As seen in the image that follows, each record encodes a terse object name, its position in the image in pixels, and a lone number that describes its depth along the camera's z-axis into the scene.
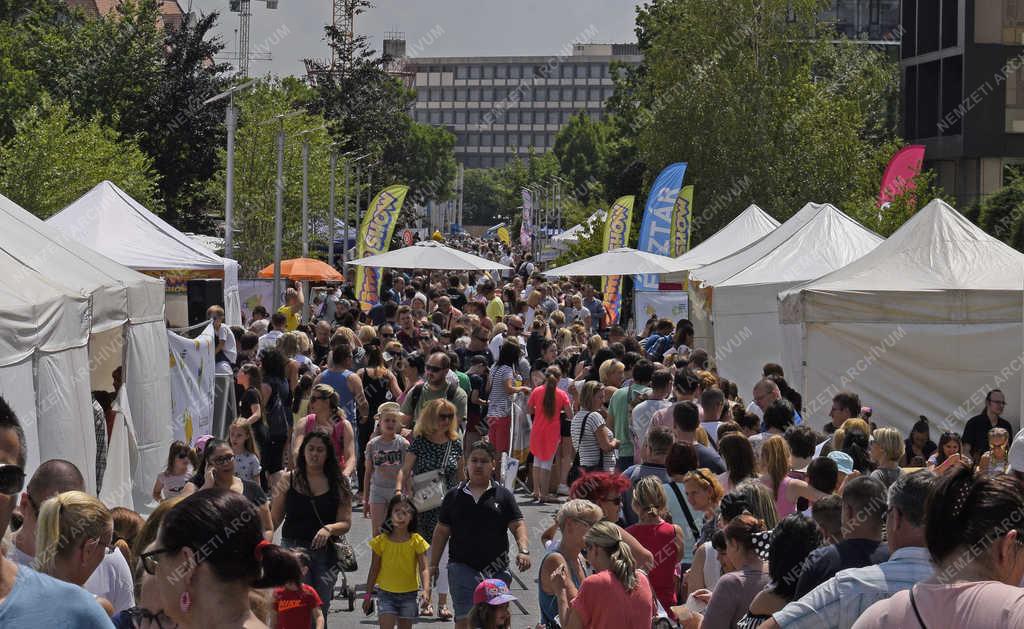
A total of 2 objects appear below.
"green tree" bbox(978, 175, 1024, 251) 35.50
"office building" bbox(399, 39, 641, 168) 161.93
